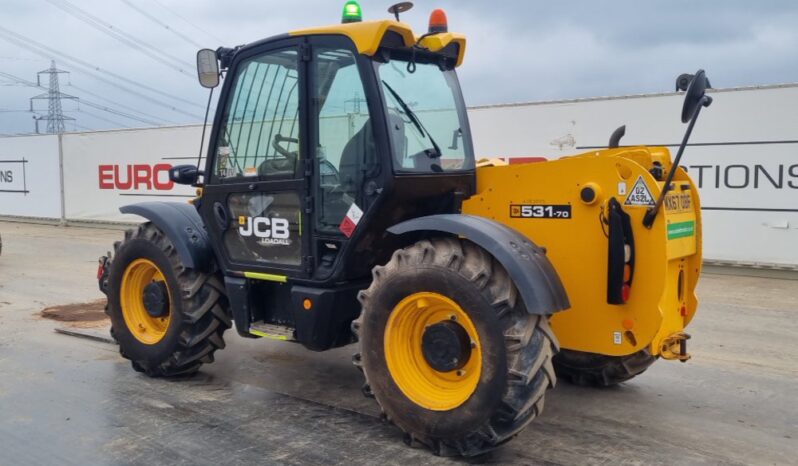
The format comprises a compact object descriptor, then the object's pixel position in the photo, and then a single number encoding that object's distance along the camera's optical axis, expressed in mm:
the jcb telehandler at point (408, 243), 3857
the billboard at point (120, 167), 17078
